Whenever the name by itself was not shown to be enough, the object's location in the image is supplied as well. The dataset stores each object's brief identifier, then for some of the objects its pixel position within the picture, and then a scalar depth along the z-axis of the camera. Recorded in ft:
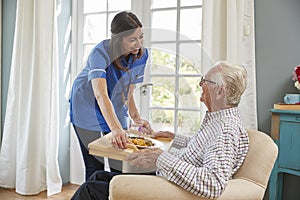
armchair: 3.69
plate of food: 4.62
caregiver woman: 4.58
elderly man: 3.71
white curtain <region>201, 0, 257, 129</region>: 6.62
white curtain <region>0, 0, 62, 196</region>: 8.43
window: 4.67
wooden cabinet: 5.96
